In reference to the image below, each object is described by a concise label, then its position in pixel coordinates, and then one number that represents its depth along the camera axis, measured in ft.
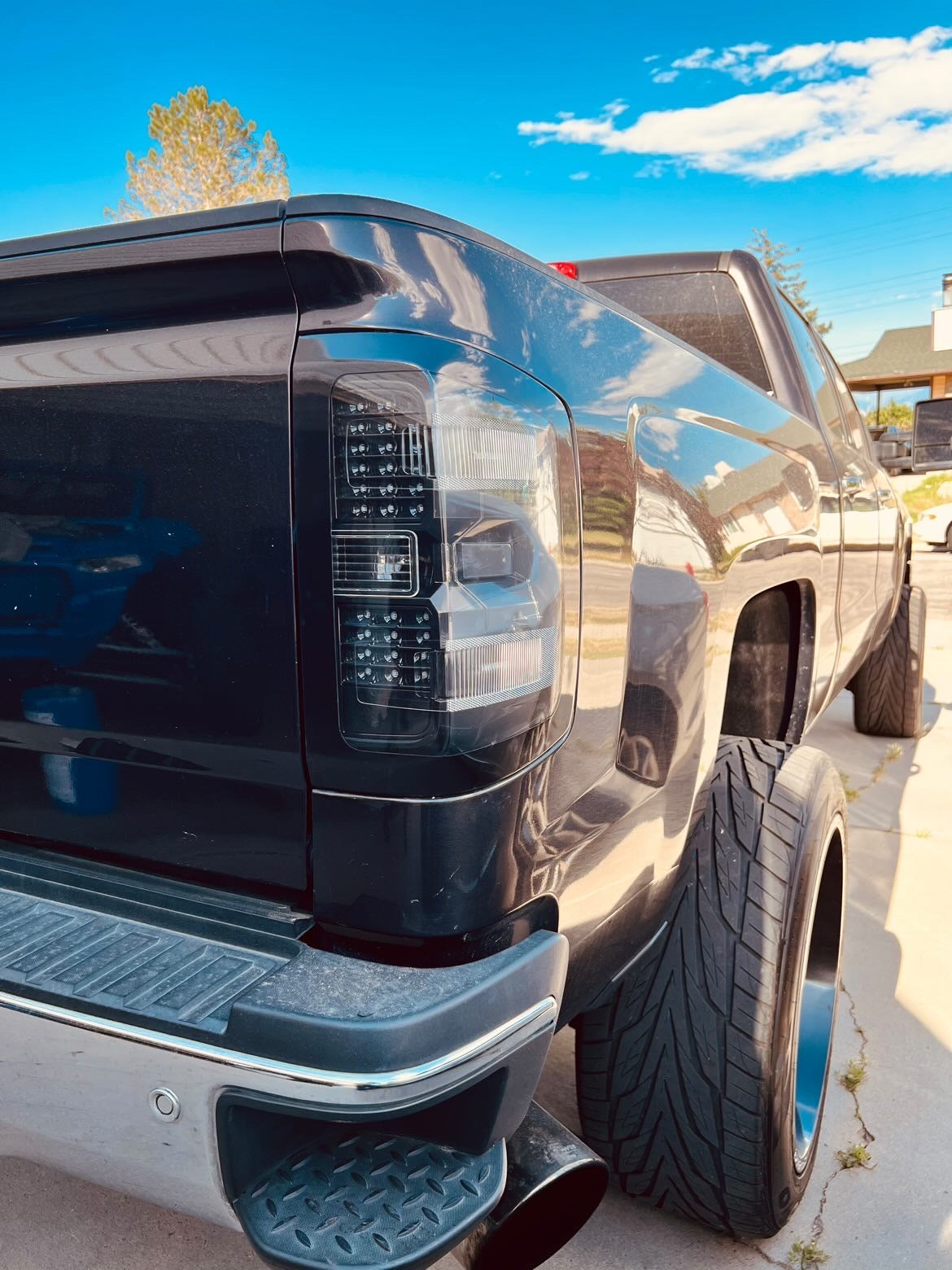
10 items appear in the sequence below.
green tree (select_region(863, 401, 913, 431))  170.89
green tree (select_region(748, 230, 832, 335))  131.95
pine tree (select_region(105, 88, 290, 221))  81.51
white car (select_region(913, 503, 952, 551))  56.34
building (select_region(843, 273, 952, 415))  136.67
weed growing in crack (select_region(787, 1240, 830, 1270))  6.42
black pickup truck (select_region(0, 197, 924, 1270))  3.91
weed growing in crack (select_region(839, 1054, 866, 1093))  8.19
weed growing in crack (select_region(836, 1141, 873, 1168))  7.30
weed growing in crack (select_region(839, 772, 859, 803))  15.01
